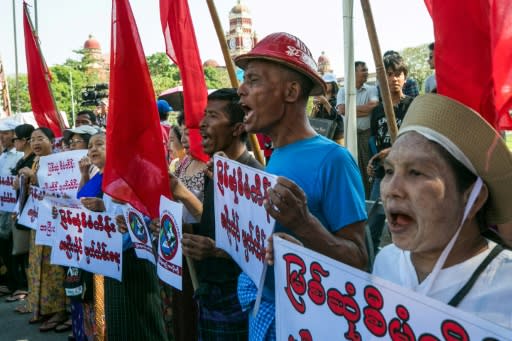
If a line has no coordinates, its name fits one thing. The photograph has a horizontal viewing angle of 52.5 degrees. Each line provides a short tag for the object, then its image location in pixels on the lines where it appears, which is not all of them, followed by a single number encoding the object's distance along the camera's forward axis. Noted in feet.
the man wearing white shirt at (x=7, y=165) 17.98
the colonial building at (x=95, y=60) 158.61
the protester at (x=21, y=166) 16.72
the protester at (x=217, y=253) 7.23
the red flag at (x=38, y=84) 17.78
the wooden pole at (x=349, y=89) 10.50
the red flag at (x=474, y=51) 4.41
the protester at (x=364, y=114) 15.79
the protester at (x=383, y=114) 12.33
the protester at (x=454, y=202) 3.71
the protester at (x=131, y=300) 10.14
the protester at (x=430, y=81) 12.60
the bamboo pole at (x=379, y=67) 7.32
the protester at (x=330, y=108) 15.61
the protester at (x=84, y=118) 21.13
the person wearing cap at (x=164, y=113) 20.35
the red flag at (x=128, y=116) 8.85
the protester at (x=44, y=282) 15.19
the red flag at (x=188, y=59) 10.32
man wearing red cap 4.78
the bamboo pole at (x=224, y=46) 9.06
